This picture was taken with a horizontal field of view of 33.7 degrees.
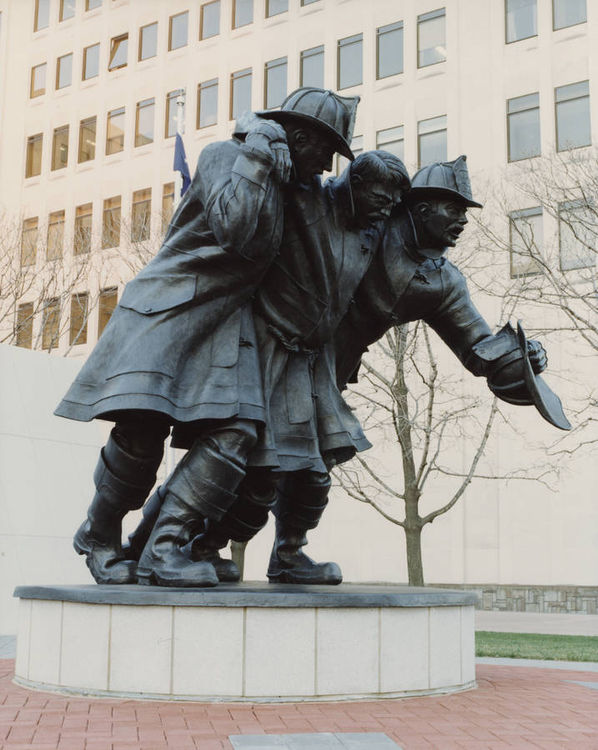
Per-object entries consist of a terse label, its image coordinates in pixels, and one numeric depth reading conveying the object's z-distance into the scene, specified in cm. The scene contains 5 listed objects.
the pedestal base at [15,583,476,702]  457
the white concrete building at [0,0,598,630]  2327
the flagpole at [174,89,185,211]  1923
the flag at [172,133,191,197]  1819
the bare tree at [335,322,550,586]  1772
